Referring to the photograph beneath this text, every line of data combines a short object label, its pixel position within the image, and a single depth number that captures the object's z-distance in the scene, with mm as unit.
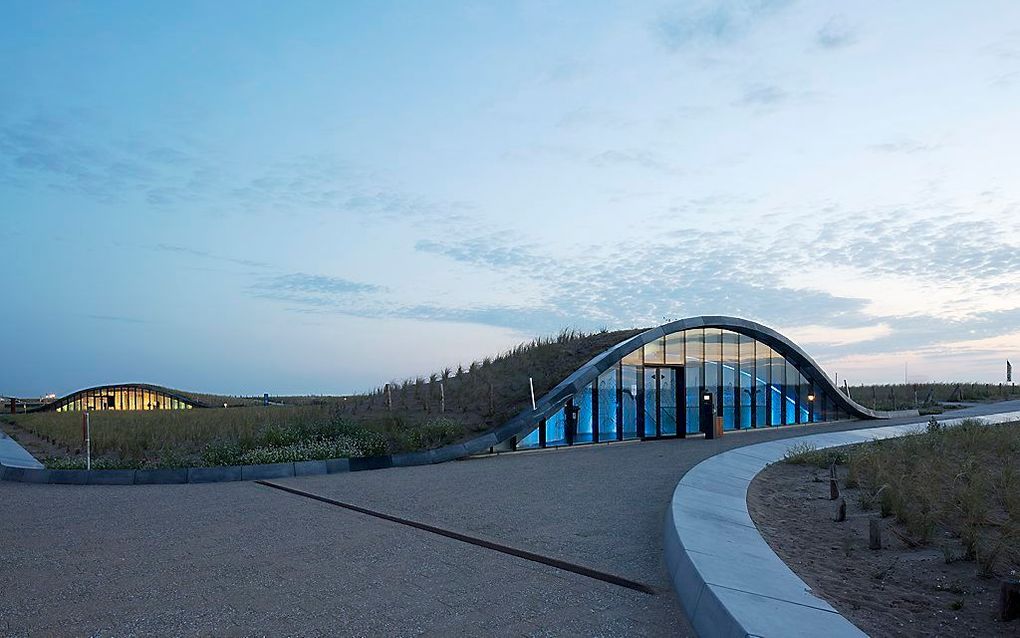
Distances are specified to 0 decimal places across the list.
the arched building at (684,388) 21156
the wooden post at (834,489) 10641
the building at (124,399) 69500
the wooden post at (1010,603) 5582
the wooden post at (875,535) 7785
